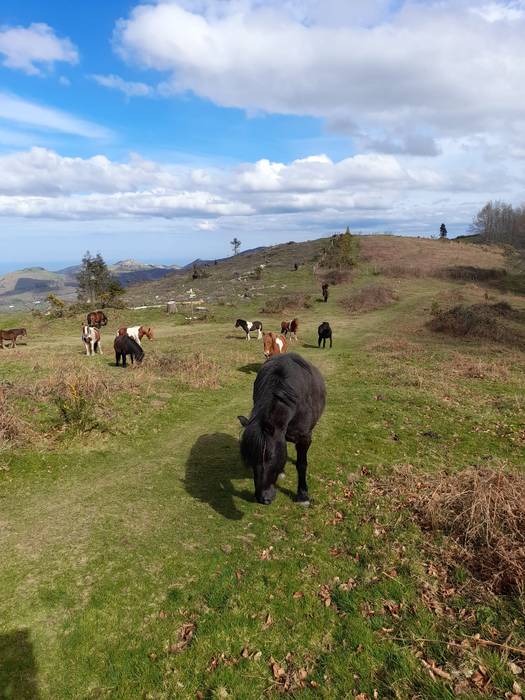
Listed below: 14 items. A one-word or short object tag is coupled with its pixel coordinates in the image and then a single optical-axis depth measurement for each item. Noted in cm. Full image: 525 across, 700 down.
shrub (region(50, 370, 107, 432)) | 1206
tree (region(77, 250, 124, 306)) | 8869
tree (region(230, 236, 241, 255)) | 13538
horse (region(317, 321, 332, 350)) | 2616
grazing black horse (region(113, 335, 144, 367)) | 2053
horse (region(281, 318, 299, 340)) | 2748
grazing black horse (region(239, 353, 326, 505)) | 682
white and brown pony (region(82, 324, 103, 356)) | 2400
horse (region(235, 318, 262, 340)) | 2898
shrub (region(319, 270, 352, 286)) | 5447
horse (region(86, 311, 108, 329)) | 3409
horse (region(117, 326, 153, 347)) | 2312
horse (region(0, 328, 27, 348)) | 2770
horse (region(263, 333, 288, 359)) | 2027
